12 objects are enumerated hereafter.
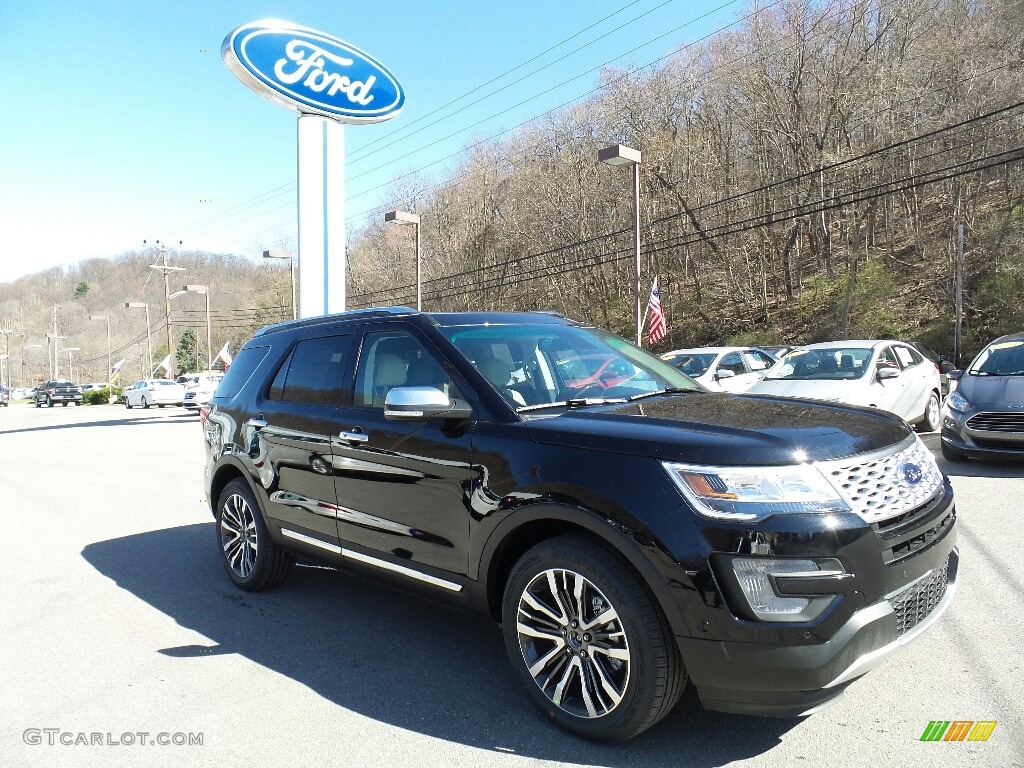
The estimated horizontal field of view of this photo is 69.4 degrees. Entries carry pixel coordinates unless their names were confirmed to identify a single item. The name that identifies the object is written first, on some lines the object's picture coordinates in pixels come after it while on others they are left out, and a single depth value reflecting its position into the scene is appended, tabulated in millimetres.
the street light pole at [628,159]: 17391
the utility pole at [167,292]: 43094
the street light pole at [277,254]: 32219
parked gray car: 8688
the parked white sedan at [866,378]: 10469
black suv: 2562
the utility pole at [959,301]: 24391
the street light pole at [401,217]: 26245
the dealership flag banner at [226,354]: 31484
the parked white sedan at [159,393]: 36344
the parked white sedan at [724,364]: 15367
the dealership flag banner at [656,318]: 19266
